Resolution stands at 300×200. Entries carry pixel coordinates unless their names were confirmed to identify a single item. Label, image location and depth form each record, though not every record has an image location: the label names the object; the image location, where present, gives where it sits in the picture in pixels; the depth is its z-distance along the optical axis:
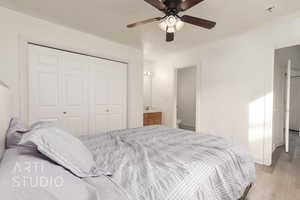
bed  0.68
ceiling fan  1.58
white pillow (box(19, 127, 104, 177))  0.81
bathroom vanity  4.43
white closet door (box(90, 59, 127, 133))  3.19
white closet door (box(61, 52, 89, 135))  2.79
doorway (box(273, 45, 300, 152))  3.35
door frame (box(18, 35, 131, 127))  2.29
